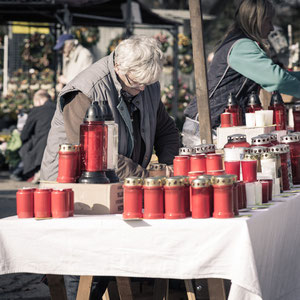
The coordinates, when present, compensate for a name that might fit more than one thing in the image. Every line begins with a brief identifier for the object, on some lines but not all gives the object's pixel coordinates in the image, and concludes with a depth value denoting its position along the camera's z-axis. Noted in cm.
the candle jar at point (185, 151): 627
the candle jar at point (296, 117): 830
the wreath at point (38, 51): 2315
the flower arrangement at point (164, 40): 2536
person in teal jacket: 848
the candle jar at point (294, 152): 696
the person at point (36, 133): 1867
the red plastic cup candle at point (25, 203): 530
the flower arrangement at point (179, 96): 2328
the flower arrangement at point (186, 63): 2646
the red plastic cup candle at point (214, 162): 584
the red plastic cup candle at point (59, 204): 520
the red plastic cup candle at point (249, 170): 584
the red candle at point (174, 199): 510
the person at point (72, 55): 1858
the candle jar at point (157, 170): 633
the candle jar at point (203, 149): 635
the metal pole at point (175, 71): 2243
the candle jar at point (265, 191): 584
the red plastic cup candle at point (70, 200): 529
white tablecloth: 483
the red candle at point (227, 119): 806
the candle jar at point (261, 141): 659
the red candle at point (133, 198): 514
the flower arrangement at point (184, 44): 2575
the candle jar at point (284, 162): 641
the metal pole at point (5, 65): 2583
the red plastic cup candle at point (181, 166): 602
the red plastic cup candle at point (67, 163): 559
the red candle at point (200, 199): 507
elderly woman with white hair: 643
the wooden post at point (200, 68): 808
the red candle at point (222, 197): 501
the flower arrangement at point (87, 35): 2569
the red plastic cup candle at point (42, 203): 524
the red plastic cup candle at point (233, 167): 602
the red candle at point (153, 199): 512
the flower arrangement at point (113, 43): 2544
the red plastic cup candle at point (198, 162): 592
